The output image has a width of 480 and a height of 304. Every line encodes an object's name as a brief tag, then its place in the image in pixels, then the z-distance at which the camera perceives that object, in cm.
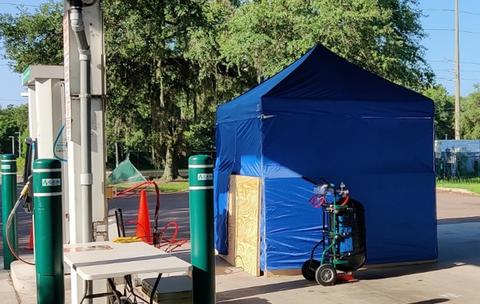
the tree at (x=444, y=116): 8250
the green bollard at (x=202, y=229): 468
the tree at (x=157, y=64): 2083
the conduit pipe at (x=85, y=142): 579
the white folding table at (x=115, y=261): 423
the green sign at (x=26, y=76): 884
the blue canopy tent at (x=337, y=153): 855
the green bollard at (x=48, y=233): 433
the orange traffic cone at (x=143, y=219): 984
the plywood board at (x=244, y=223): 866
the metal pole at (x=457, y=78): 3905
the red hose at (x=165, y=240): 859
